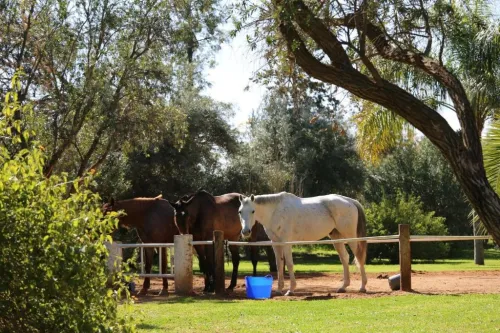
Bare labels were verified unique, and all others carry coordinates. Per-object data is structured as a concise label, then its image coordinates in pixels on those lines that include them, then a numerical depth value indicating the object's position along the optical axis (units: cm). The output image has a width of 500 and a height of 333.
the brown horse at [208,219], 1666
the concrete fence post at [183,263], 1530
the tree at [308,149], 3797
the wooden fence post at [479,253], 2547
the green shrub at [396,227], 2936
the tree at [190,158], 2927
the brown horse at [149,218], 1734
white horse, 1513
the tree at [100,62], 1808
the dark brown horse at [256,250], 1844
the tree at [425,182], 4062
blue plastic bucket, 1395
